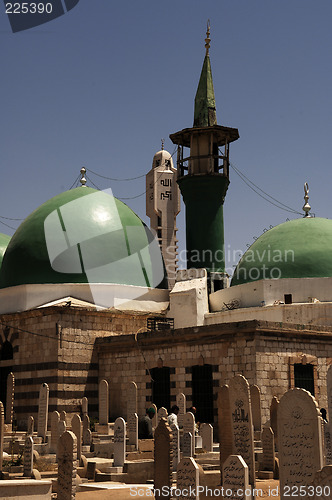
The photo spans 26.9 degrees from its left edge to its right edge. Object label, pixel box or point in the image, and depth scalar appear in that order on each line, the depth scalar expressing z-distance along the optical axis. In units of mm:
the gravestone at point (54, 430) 18000
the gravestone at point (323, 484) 6801
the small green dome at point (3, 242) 32469
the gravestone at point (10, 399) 22703
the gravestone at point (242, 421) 11078
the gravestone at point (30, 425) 19700
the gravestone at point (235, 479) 8141
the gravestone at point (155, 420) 19094
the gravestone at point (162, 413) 18041
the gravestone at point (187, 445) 14375
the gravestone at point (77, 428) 16606
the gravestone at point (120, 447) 15242
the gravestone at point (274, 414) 16452
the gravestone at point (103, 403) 20859
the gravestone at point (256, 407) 17672
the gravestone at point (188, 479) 8836
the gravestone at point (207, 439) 17016
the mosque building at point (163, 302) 20031
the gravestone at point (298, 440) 8414
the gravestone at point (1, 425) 14101
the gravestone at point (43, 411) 19547
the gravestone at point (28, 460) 14102
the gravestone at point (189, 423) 15883
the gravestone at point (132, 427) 17500
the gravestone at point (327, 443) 12336
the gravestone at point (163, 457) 11281
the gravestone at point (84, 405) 21745
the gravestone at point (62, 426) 17375
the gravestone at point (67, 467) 10836
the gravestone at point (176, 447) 14516
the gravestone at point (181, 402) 19411
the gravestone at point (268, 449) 14469
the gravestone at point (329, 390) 12923
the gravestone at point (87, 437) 18406
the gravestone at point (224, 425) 11727
